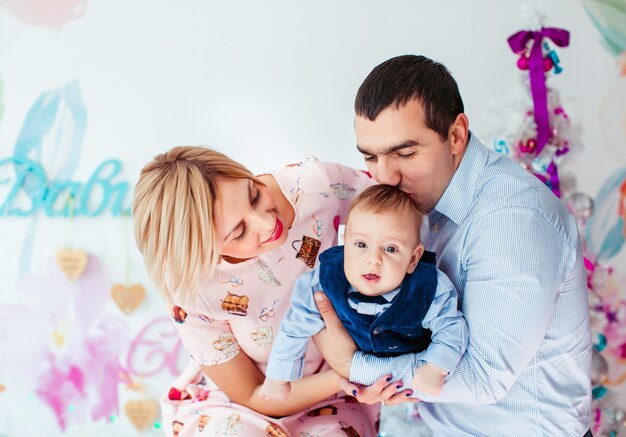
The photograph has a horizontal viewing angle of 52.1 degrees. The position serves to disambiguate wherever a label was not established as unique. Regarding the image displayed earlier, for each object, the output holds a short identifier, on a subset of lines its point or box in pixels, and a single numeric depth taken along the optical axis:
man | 1.43
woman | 1.71
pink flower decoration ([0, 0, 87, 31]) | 2.75
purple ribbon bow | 2.27
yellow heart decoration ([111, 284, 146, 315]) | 2.82
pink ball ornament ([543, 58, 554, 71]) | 2.29
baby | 1.49
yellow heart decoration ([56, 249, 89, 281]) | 2.80
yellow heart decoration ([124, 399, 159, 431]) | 2.89
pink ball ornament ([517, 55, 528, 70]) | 2.30
